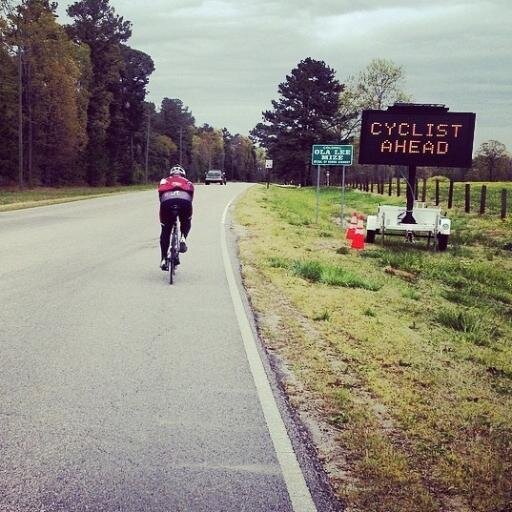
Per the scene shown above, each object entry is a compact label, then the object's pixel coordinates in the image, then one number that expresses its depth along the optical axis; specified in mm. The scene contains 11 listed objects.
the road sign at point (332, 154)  21569
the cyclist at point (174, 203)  9758
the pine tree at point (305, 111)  69312
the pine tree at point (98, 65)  63031
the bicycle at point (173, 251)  9625
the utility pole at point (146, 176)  81700
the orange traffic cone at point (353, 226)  16578
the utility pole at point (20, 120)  38500
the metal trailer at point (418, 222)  16172
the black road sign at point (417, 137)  16109
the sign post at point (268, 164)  56469
